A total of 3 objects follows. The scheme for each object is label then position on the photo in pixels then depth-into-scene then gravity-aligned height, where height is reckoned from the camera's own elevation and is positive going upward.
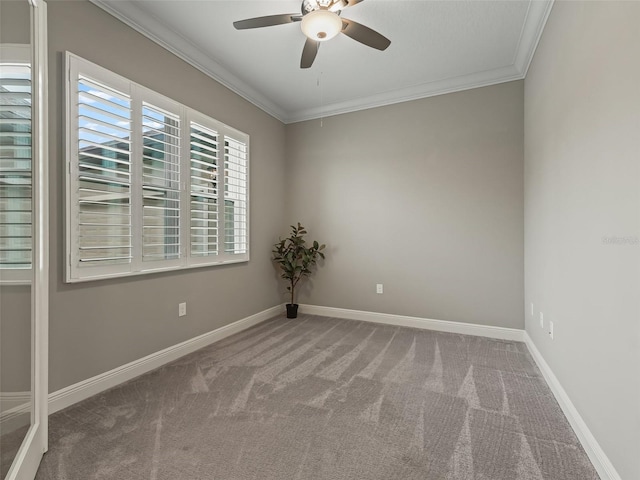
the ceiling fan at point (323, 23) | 1.92 +1.47
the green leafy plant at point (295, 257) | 4.05 -0.24
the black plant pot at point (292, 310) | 4.06 -0.96
